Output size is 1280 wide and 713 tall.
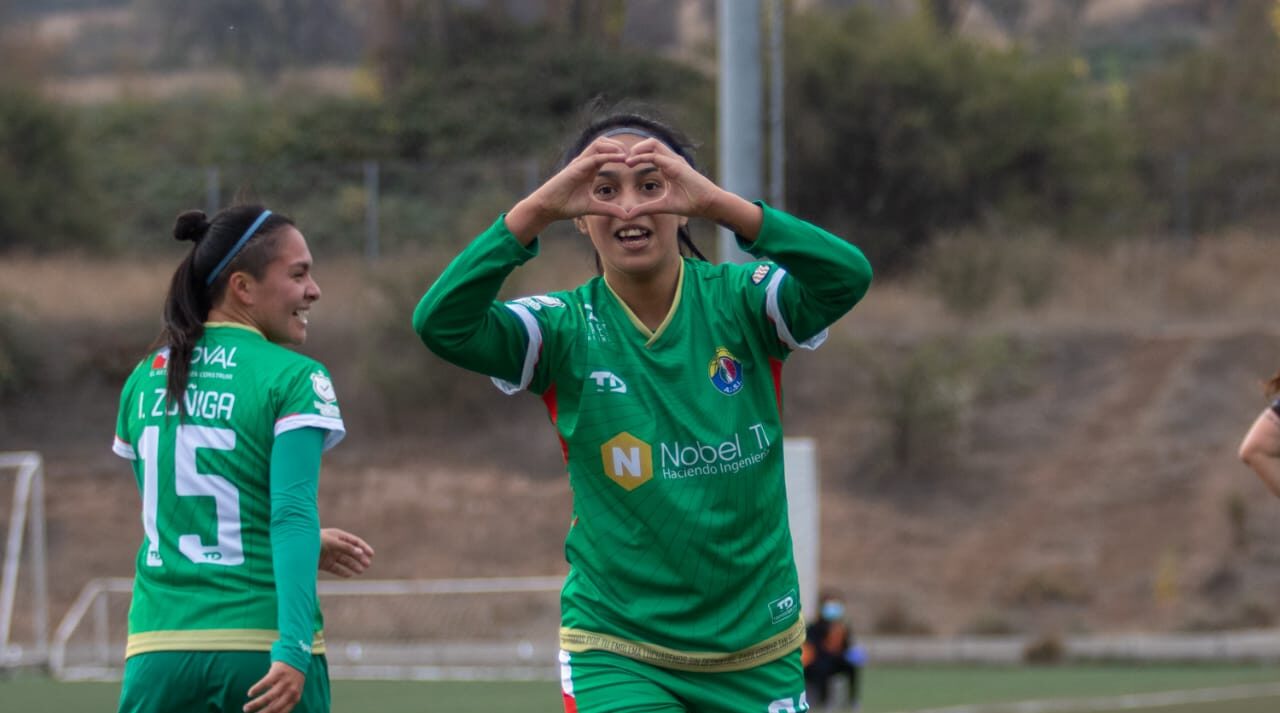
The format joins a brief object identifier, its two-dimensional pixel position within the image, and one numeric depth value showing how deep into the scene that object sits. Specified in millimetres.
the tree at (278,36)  59844
